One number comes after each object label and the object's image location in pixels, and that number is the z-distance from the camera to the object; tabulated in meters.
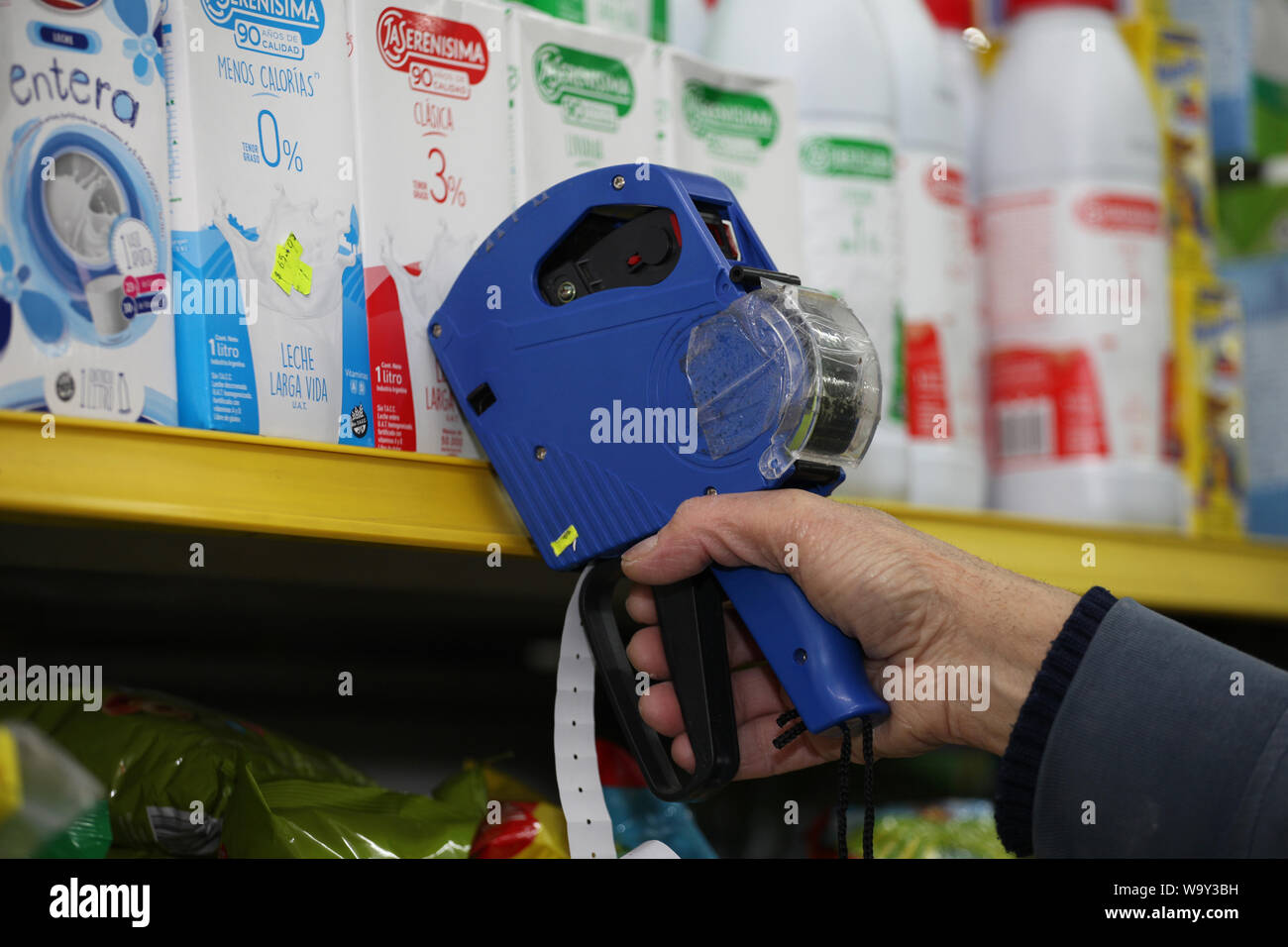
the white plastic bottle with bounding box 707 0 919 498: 1.22
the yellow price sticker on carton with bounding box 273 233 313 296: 0.89
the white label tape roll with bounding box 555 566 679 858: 0.91
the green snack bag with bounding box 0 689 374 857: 0.98
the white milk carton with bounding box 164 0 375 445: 0.85
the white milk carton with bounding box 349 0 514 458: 0.94
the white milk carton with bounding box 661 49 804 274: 1.13
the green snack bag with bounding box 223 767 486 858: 0.93
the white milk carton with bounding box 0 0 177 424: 0.77
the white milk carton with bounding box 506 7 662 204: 1.03
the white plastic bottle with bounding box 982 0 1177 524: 1.35
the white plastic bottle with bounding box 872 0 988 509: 1.29
